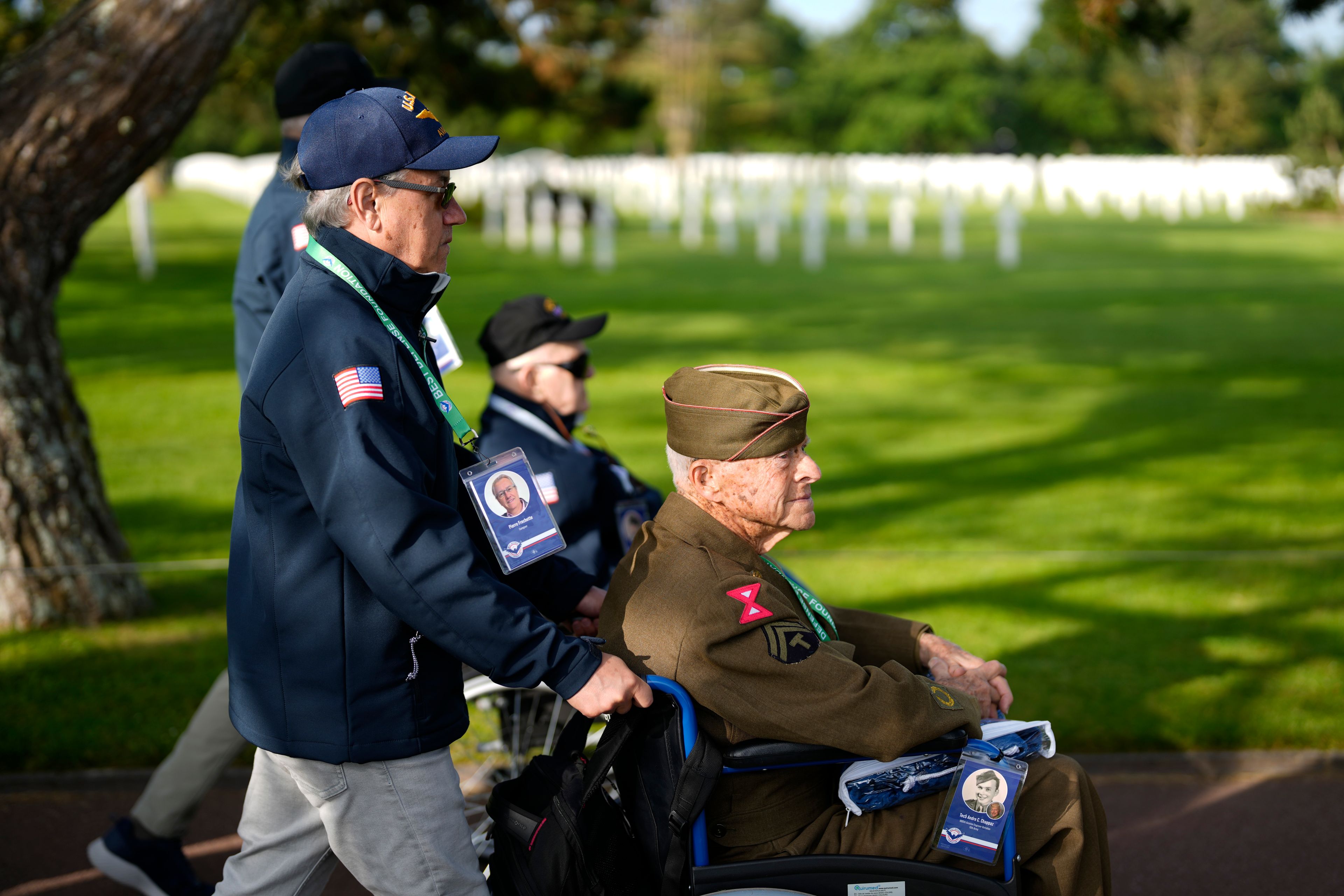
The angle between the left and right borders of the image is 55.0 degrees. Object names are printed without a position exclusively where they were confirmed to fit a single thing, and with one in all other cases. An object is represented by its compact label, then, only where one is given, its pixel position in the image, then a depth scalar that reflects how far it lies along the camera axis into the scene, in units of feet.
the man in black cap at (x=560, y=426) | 13.11
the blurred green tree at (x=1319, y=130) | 136.56
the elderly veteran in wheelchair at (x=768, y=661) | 8.25
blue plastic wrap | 8.64
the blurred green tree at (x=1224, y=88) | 227.81
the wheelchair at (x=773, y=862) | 8.32
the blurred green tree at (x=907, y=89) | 266.98
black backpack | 8.12
